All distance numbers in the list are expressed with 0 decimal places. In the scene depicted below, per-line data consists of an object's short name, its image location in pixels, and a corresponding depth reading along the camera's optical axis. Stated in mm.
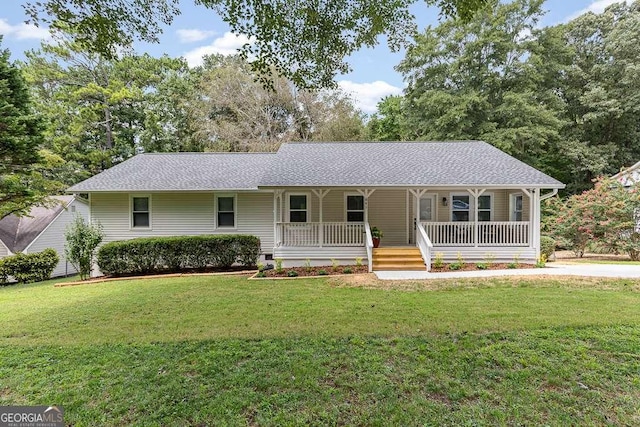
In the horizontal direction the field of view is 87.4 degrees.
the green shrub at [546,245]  11812
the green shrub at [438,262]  10367
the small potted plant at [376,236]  11606
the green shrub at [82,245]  10875
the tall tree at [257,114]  24938
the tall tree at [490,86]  19562
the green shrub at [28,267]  12980
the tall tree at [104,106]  22531
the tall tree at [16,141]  11750
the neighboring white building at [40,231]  17031
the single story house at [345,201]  10930
